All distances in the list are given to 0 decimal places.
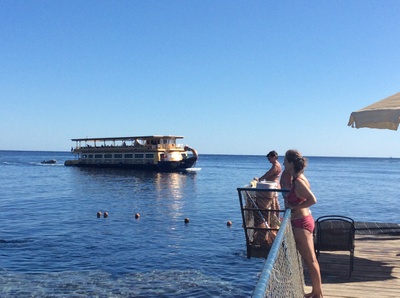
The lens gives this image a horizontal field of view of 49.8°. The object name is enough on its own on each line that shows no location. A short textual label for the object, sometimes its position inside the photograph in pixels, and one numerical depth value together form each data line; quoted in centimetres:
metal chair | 670
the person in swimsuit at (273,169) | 893
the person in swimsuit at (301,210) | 512
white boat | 6481
